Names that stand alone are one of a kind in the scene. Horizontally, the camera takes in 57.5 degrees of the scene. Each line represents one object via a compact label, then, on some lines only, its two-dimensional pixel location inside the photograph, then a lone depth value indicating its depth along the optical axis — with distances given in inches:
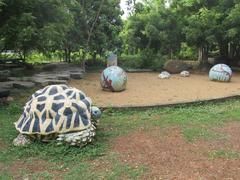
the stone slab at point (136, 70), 356.8
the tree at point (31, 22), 181.5
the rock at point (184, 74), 317.6
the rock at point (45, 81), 239.8
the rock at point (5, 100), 185.0
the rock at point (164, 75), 301.6
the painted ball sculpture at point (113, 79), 226.2
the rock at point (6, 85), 220.6
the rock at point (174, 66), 344.9
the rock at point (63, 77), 268.5
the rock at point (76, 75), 295.3
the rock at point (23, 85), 228.0
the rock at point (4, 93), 183.4
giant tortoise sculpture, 117.4
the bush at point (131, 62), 376.4
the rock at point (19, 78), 252.8
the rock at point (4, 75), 251.3
